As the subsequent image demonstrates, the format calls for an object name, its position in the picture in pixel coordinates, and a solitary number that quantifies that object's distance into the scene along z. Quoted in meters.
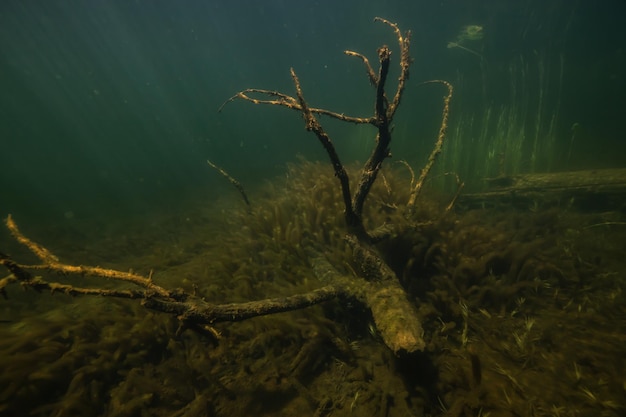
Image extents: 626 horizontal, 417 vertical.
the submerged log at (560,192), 6.96
